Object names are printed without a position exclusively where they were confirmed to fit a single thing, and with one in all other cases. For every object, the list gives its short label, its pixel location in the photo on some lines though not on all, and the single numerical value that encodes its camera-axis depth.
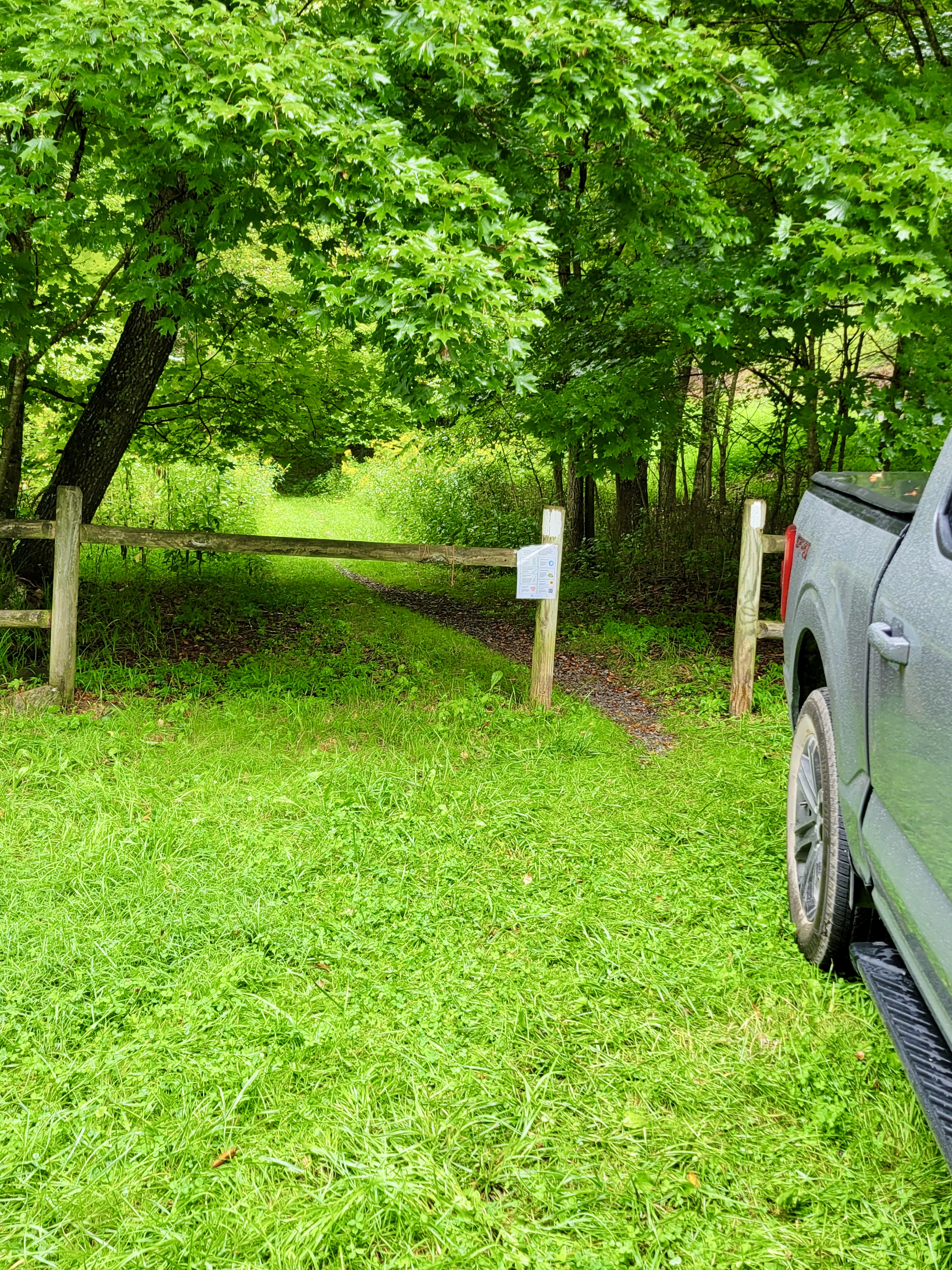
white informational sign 6.00
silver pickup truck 1.93
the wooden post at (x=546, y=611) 6.02
